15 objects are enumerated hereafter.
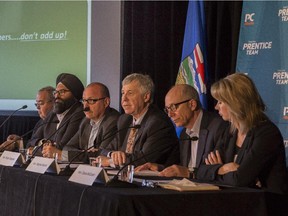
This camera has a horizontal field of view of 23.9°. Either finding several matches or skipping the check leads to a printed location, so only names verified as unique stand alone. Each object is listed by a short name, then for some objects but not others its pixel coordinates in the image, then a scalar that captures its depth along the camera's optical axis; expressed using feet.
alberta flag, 18.72
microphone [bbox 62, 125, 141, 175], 10.81
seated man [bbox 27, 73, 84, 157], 18.72
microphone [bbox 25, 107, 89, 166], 12.61
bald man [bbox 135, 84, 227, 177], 13.52
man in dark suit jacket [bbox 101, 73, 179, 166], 14.17
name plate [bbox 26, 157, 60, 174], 10.94
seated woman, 10.51
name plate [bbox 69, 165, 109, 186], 9.27
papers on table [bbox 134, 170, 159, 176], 11.56
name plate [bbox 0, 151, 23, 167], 12.70
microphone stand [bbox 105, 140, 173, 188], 9.12
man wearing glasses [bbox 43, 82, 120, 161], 16.88
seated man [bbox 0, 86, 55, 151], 20.85
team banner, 16.08
